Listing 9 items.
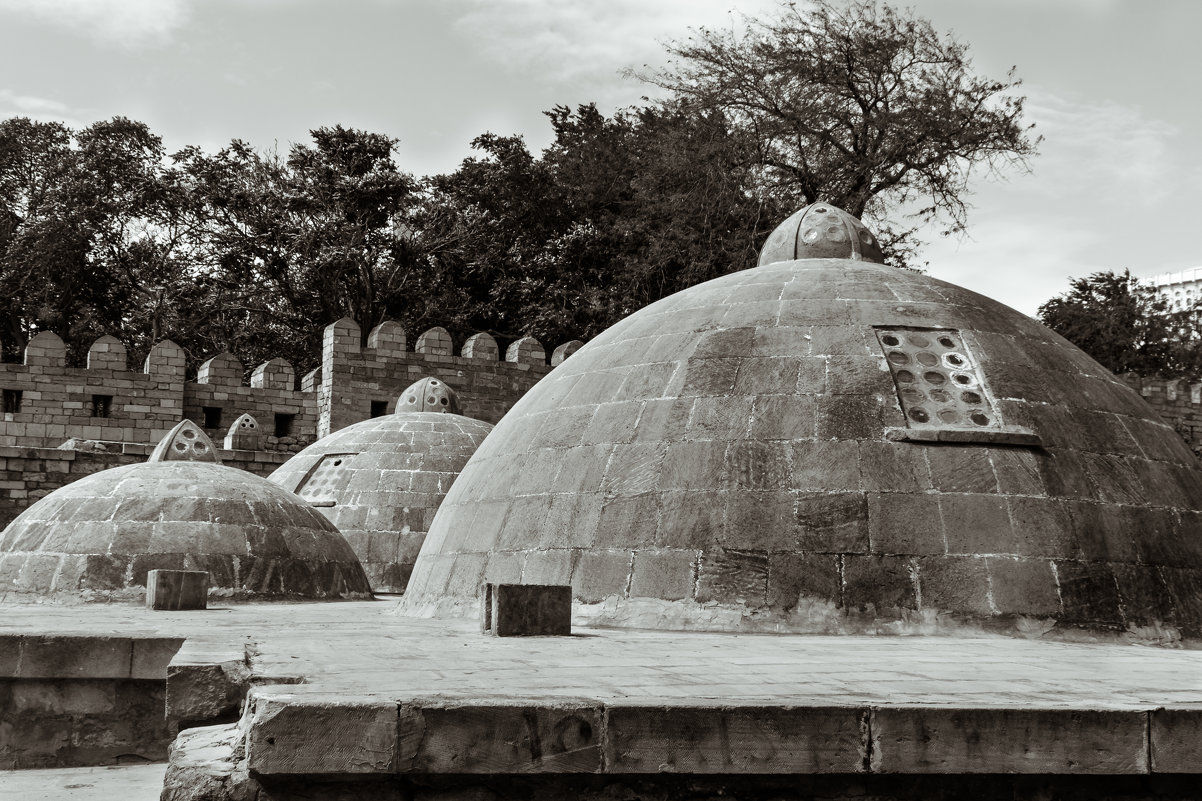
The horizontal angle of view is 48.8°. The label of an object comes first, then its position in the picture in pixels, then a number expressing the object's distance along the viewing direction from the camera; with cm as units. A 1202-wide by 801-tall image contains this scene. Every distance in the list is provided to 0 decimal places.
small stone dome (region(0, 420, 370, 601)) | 1452
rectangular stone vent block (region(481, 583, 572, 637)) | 837
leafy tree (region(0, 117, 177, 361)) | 4066
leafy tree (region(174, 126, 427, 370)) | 4022
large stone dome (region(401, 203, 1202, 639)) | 923
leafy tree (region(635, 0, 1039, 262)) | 3388
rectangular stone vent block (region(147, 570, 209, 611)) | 1259
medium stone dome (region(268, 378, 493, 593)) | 2223
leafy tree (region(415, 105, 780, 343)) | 3509
